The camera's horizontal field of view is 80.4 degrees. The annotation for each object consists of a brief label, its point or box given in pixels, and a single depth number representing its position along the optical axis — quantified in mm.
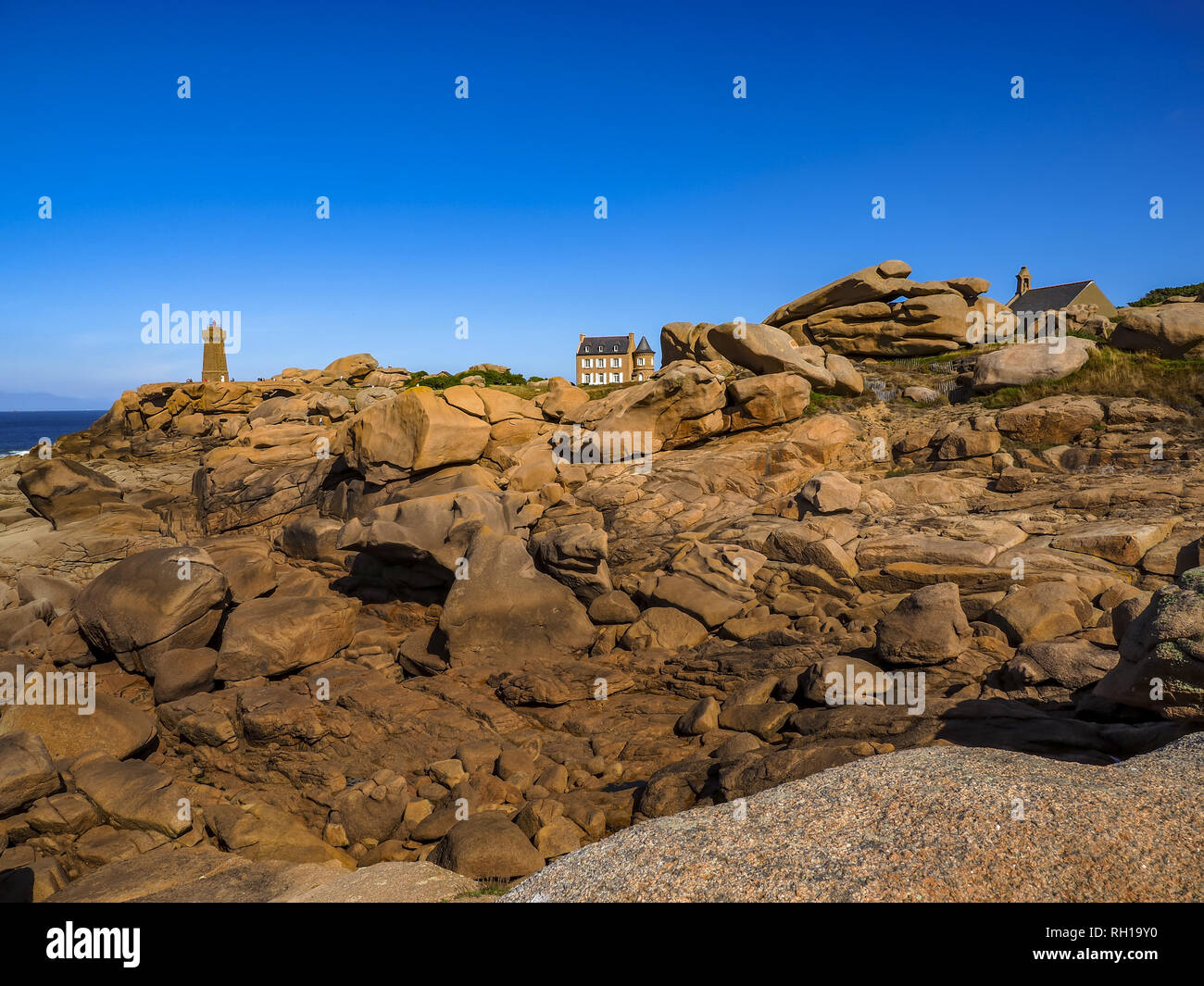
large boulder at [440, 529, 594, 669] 16562
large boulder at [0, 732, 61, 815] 11609
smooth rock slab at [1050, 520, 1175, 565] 14422
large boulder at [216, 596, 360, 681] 16438
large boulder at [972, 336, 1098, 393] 23109
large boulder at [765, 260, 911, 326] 33875
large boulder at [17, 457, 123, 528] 27781
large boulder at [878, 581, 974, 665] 12680
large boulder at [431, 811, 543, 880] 9383
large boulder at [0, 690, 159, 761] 13516
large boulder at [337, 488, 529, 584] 19297
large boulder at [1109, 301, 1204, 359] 23125
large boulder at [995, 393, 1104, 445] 20422
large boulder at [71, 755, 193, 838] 11852
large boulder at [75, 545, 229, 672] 16656
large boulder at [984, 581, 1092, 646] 12812
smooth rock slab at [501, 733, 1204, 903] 5777
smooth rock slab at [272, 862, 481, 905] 7715
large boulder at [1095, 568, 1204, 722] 7836
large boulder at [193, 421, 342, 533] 26891
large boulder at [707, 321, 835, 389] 26766
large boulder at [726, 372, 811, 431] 24500
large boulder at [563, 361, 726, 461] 24000
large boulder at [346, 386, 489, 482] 23750
